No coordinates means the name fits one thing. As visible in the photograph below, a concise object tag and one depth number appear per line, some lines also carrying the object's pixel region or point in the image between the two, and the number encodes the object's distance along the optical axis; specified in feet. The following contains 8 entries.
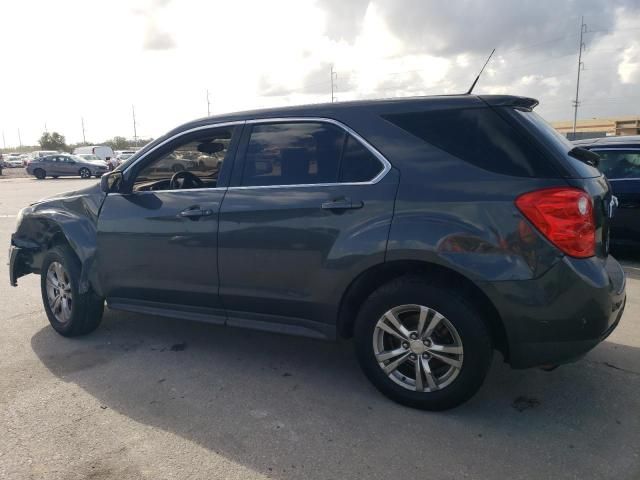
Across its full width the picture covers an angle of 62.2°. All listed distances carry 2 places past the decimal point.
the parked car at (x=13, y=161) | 167.57
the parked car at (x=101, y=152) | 132.77
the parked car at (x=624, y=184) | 21.47
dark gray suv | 9.37
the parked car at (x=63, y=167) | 101.86
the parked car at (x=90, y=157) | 113.09
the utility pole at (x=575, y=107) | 143.84
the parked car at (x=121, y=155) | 123.26
